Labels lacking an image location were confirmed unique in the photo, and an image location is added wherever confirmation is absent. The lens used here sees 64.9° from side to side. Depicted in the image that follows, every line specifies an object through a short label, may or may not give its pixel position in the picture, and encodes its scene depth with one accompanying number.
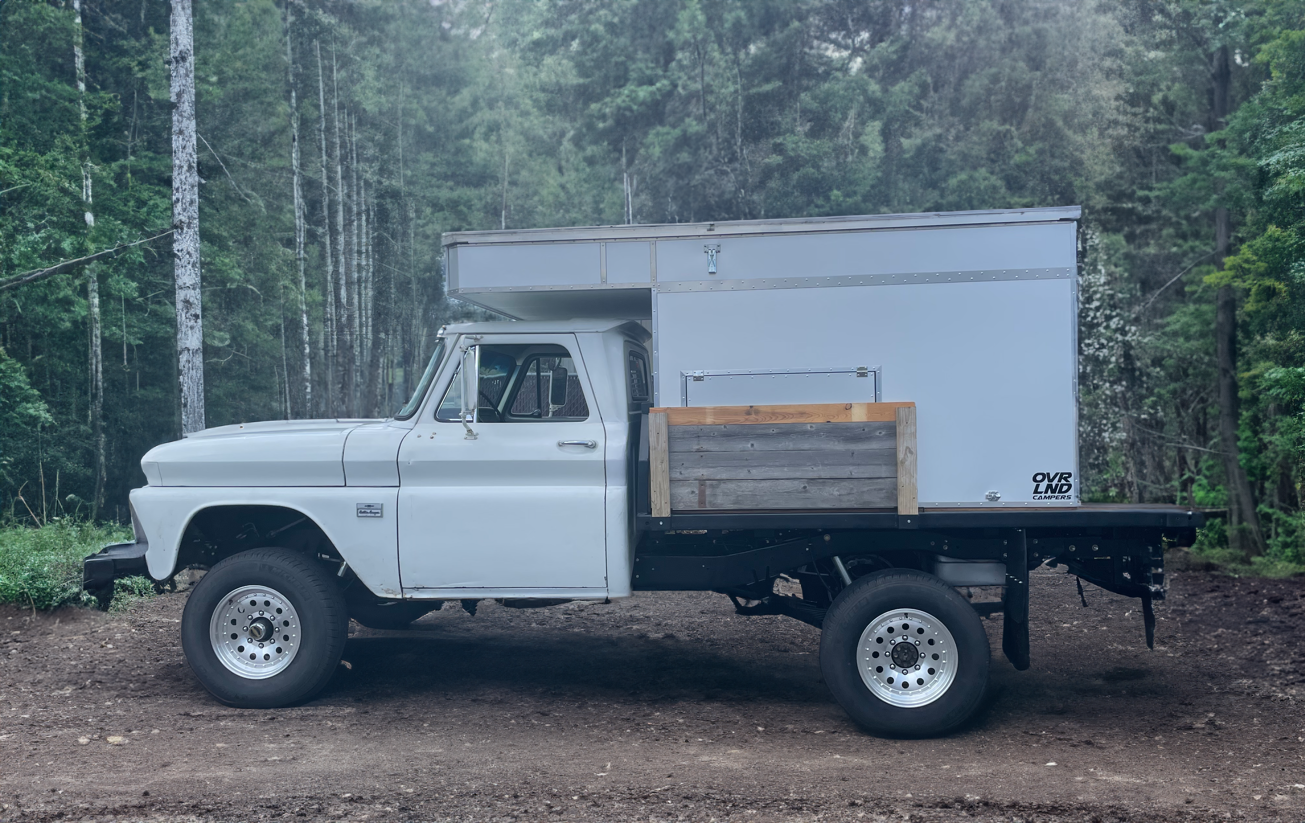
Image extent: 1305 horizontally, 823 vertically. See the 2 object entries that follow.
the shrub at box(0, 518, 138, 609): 8.96
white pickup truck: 5.86
